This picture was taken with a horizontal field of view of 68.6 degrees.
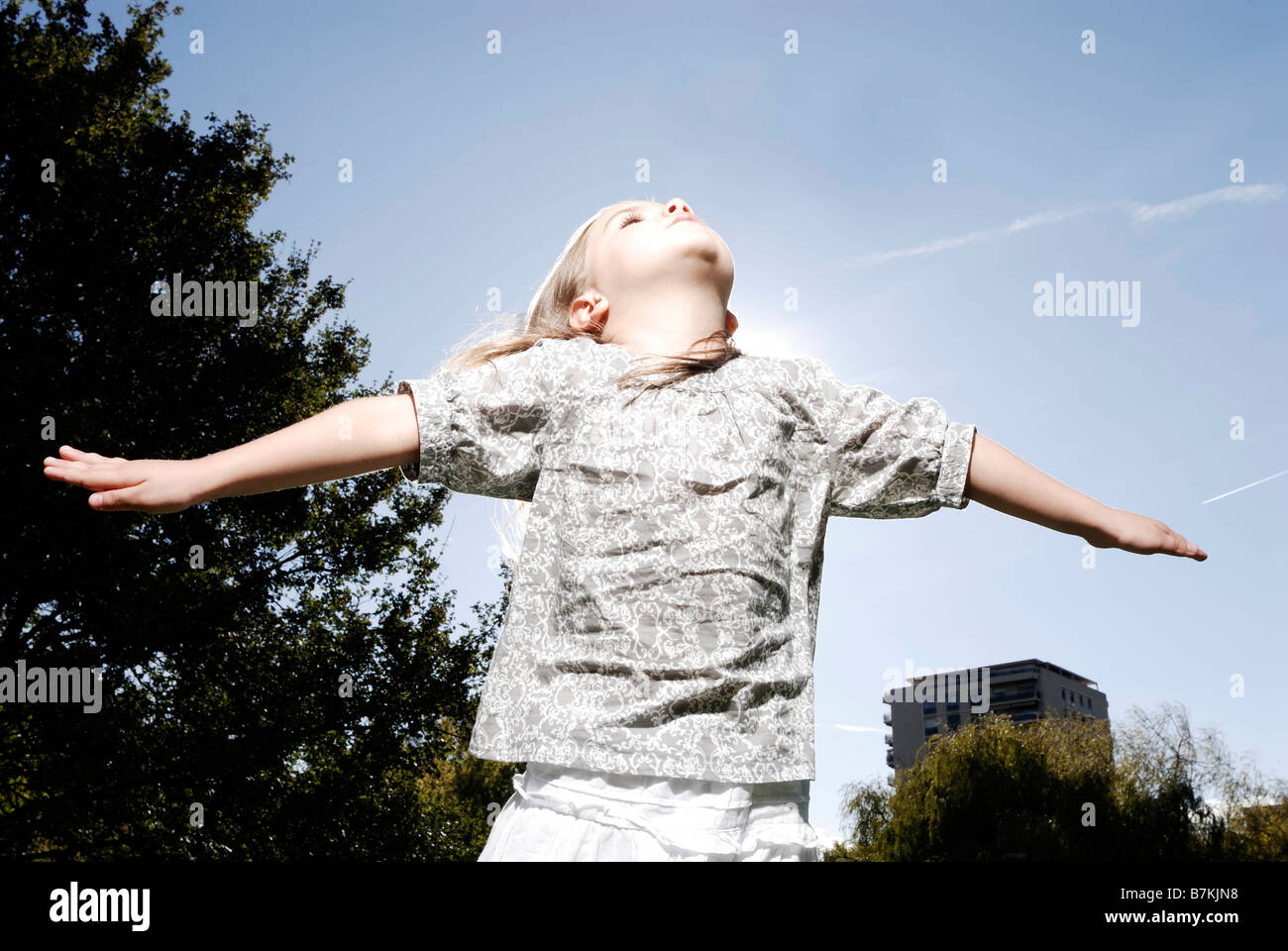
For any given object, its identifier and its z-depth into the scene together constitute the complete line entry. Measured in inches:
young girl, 65.9
